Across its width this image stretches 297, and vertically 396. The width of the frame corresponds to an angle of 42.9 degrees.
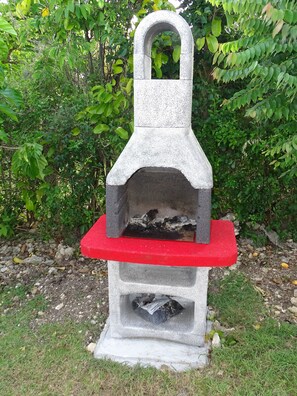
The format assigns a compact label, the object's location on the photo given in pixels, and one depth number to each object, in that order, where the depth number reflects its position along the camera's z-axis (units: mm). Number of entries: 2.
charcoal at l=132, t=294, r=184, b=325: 3064
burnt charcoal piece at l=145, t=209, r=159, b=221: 3197
